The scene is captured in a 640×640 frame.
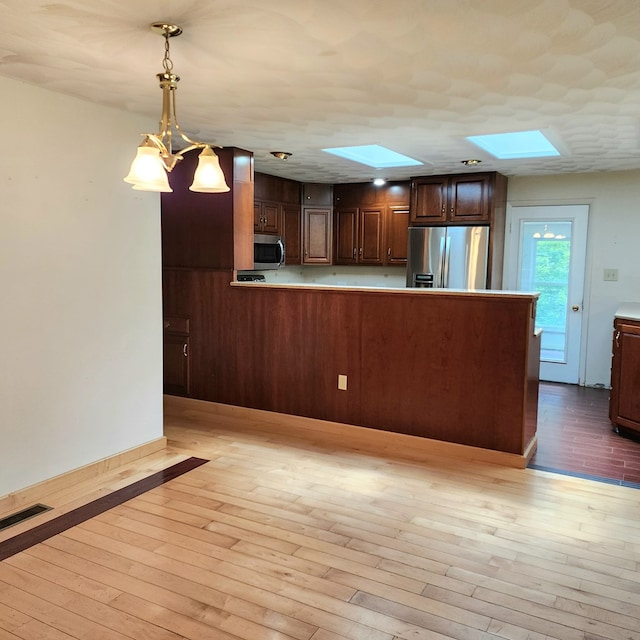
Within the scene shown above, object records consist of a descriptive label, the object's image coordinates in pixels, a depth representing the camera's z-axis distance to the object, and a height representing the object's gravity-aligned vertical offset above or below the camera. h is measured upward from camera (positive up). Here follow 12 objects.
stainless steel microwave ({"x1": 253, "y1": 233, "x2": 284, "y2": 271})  5.59 +0.07
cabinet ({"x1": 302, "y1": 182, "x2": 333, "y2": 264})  6.44 +0.43
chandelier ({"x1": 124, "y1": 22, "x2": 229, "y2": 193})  2.25 +0.40
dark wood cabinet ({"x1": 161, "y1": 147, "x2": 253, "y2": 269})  4.48 +0.32
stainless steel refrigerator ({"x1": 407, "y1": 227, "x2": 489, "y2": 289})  5.61 +0.05
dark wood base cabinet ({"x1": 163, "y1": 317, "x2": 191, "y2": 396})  4.88 -0.88
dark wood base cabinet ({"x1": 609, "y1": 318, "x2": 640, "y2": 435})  4.02 -0.82
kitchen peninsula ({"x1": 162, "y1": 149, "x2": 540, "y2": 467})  3.65 -0.63
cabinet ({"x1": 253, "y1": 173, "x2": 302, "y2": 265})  5.76 +0.52
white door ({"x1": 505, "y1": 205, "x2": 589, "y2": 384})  5.79 -0.08
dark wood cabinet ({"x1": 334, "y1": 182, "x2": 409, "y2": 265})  6.20 +0.43
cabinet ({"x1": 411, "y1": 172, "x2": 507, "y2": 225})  5.55 +0.65
